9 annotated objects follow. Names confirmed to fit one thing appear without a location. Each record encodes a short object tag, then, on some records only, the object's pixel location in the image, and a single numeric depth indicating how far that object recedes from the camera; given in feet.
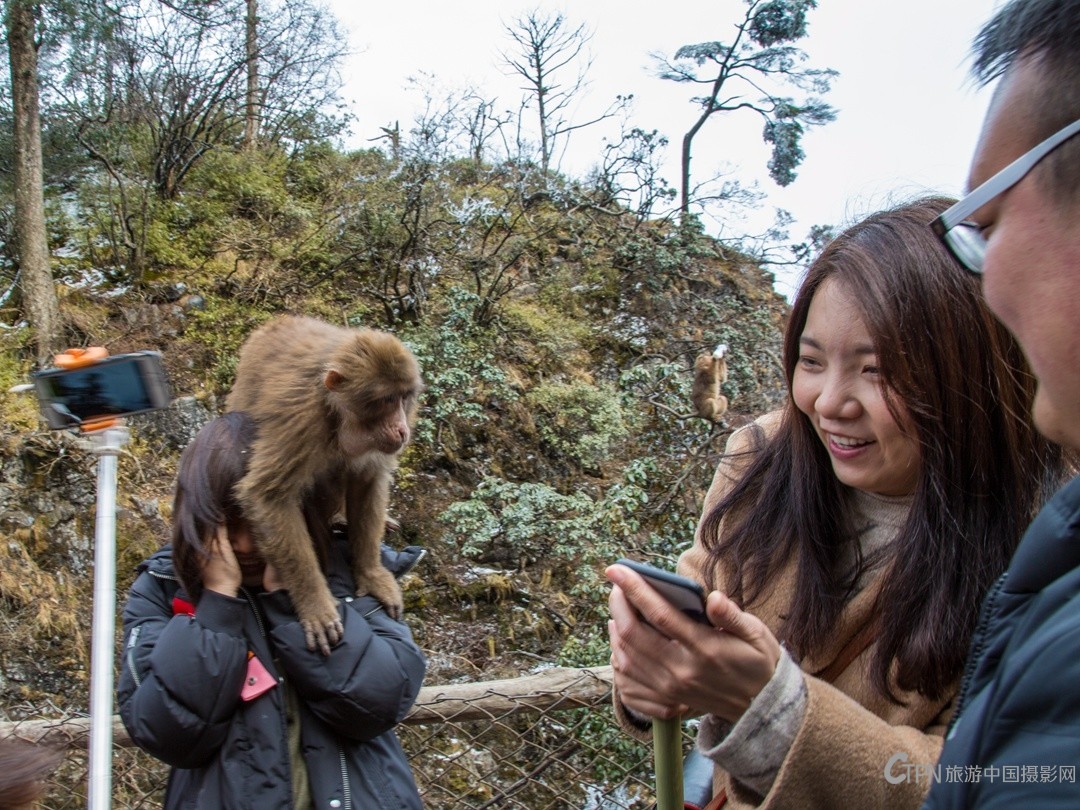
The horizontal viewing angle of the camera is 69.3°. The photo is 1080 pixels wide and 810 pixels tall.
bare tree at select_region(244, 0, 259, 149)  27.43
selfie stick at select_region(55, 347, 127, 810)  4.60
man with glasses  1.91
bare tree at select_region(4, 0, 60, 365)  20.79
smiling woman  3.37
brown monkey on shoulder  6.98
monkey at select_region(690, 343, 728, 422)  16.94
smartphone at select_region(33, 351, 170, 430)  5.08
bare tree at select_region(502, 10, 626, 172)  27.25
